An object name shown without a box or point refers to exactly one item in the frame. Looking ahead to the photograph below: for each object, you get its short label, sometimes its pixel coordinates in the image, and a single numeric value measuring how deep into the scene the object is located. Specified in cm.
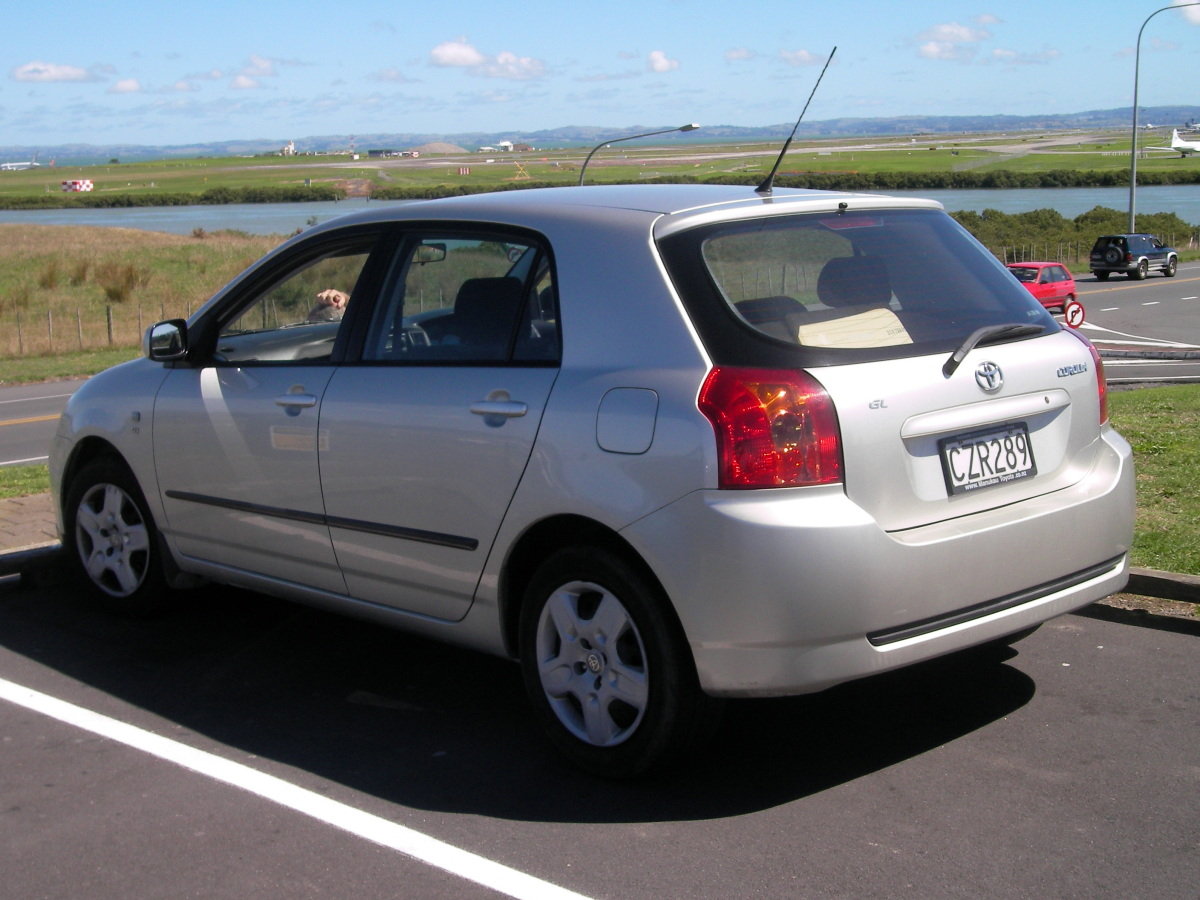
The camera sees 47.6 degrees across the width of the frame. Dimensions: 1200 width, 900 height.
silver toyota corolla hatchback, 378
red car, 3544
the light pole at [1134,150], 5000
